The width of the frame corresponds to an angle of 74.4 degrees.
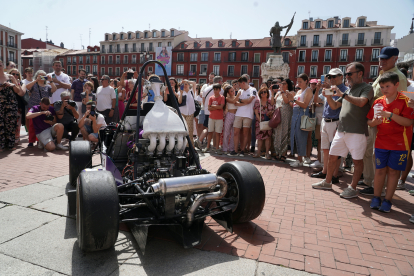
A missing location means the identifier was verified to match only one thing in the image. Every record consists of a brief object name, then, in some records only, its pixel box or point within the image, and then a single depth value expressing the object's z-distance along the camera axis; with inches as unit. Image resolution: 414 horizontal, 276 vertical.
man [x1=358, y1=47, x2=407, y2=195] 166.6
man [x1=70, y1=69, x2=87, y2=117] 339.6
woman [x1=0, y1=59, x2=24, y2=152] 259.8
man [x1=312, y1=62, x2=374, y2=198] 162.2
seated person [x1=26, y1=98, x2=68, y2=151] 273.7
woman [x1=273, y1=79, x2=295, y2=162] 263.0
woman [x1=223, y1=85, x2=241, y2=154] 293.7
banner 2077.5
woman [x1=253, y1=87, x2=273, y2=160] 277.0
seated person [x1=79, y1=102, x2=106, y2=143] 268.5
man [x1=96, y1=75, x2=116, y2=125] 323.0
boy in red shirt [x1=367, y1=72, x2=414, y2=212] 143.5
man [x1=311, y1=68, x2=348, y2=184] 198.8
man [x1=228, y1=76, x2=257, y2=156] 284.0
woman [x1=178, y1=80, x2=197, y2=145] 306.7
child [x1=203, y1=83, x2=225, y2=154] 296.4
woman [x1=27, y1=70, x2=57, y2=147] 309.4
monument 598.2
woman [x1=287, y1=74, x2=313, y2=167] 233.5
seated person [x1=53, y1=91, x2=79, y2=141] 284.2
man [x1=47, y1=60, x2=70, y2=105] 338.6
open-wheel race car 87.7
